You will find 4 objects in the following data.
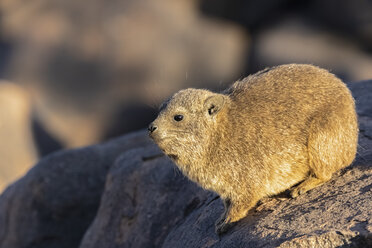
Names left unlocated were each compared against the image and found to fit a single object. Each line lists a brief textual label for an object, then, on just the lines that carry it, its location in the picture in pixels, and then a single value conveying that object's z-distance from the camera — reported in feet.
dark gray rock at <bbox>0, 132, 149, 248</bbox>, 59.21
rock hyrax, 34.83
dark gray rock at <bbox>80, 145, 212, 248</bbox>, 44.68
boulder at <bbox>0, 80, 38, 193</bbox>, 108.27
